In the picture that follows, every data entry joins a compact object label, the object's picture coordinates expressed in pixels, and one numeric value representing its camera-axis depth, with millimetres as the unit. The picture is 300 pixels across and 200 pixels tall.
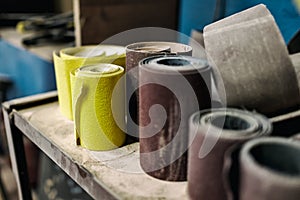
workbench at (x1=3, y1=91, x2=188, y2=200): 677
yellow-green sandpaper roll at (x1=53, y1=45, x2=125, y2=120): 868
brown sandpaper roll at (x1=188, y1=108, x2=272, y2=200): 560
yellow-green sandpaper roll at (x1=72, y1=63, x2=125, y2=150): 761
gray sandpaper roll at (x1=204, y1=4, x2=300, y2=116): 669
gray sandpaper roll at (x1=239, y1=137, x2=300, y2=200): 458
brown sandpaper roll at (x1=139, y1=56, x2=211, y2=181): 644
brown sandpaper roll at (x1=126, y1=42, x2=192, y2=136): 786
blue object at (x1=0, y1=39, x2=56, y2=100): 1680
